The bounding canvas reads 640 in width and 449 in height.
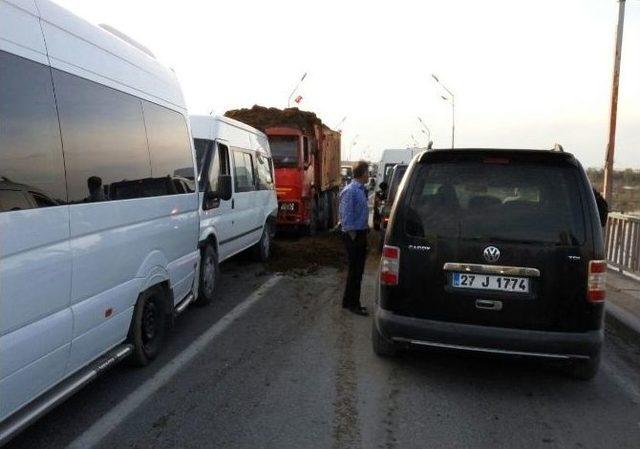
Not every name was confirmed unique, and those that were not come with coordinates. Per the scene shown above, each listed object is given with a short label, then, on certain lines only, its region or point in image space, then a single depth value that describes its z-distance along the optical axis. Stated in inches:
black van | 174.7
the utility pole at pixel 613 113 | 415.2
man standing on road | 273.0
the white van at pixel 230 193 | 284.2
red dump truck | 539.8
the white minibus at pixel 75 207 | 116.6
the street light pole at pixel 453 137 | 1473.9
